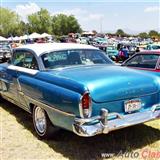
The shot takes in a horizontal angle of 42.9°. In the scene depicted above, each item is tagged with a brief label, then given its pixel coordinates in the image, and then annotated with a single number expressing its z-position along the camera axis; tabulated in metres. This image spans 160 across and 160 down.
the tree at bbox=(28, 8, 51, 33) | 56.93
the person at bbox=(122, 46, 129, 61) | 13.01
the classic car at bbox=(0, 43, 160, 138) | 2.72
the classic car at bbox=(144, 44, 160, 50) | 12.61
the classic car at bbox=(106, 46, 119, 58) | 13.57
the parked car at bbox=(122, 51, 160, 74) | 4.59
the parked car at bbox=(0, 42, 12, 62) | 12.97
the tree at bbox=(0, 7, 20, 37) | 55.53
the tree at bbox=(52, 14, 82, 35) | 59.06
